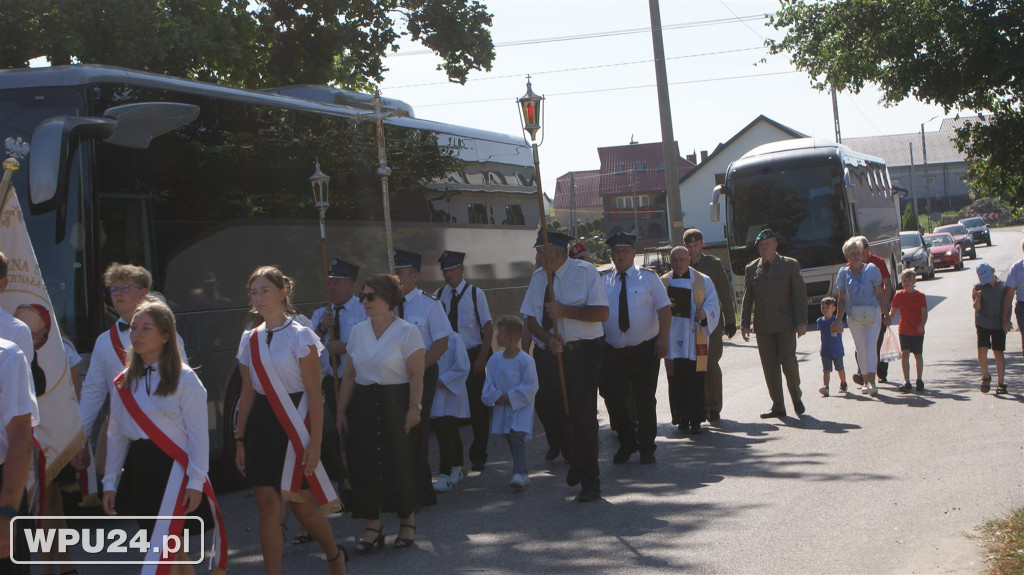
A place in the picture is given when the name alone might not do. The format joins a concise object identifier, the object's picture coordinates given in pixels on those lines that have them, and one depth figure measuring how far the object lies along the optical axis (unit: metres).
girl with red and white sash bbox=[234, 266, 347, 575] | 5.69
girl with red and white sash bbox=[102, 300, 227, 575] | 4.94
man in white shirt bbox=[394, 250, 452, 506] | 7.70
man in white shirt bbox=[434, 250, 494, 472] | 9.34
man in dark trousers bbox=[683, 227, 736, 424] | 10.78
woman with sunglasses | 6.64
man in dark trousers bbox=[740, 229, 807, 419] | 10.89
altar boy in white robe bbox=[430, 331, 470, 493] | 8.67
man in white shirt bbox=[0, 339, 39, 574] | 3.98
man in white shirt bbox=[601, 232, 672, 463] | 9.04
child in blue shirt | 12.18
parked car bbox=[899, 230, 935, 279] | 36.81
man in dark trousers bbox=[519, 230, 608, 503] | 7.80
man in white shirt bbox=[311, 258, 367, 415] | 8.34
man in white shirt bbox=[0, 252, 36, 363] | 4.83
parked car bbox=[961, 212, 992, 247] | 60.88
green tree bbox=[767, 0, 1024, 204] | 14.55
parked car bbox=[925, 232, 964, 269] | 42.16
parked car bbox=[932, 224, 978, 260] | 49.31
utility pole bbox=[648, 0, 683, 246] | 20.41
